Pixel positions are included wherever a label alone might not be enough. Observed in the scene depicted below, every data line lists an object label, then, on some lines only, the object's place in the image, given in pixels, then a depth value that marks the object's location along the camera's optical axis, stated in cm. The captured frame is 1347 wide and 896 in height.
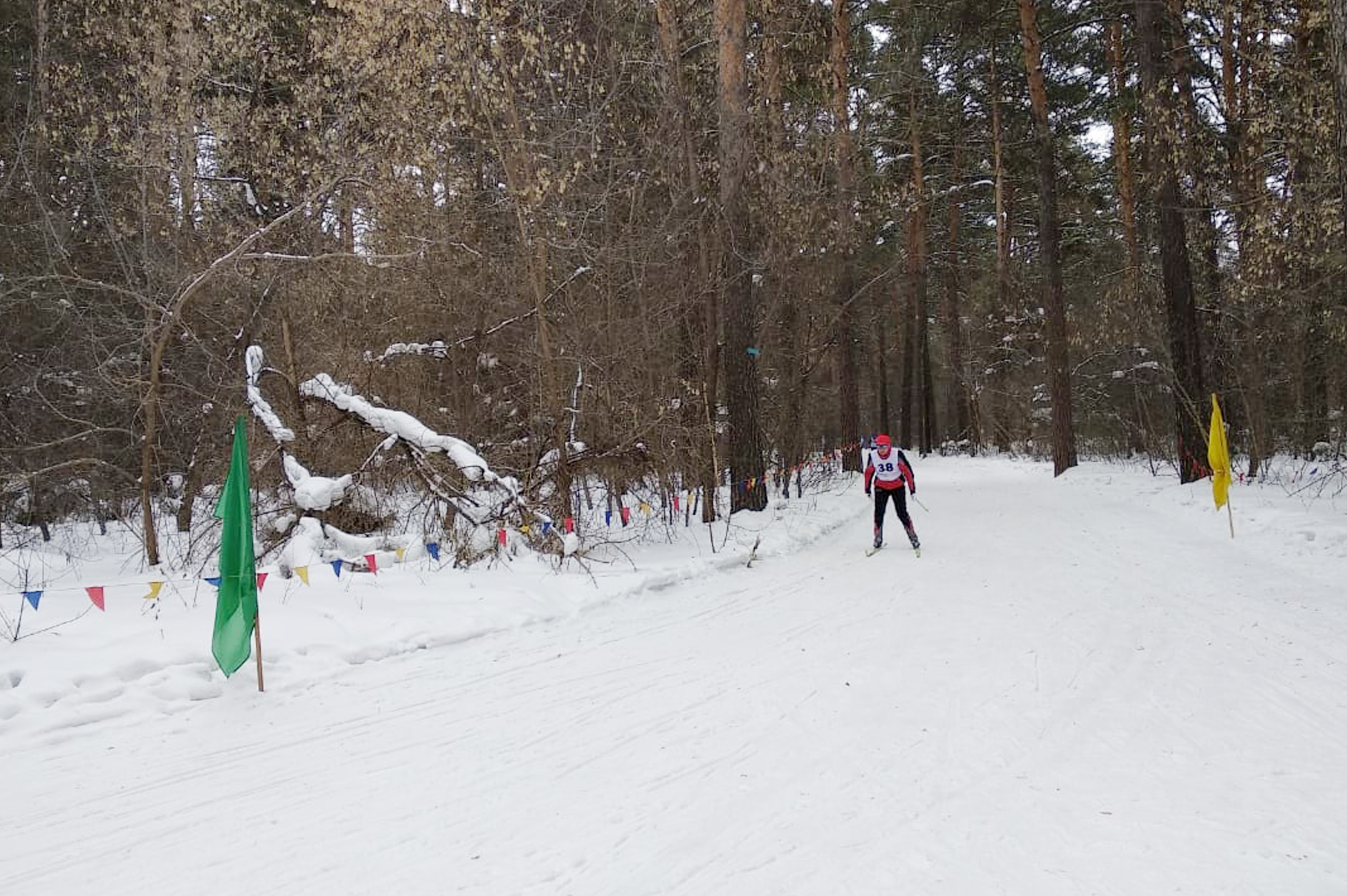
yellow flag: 1038
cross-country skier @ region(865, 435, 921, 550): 1056
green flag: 519
